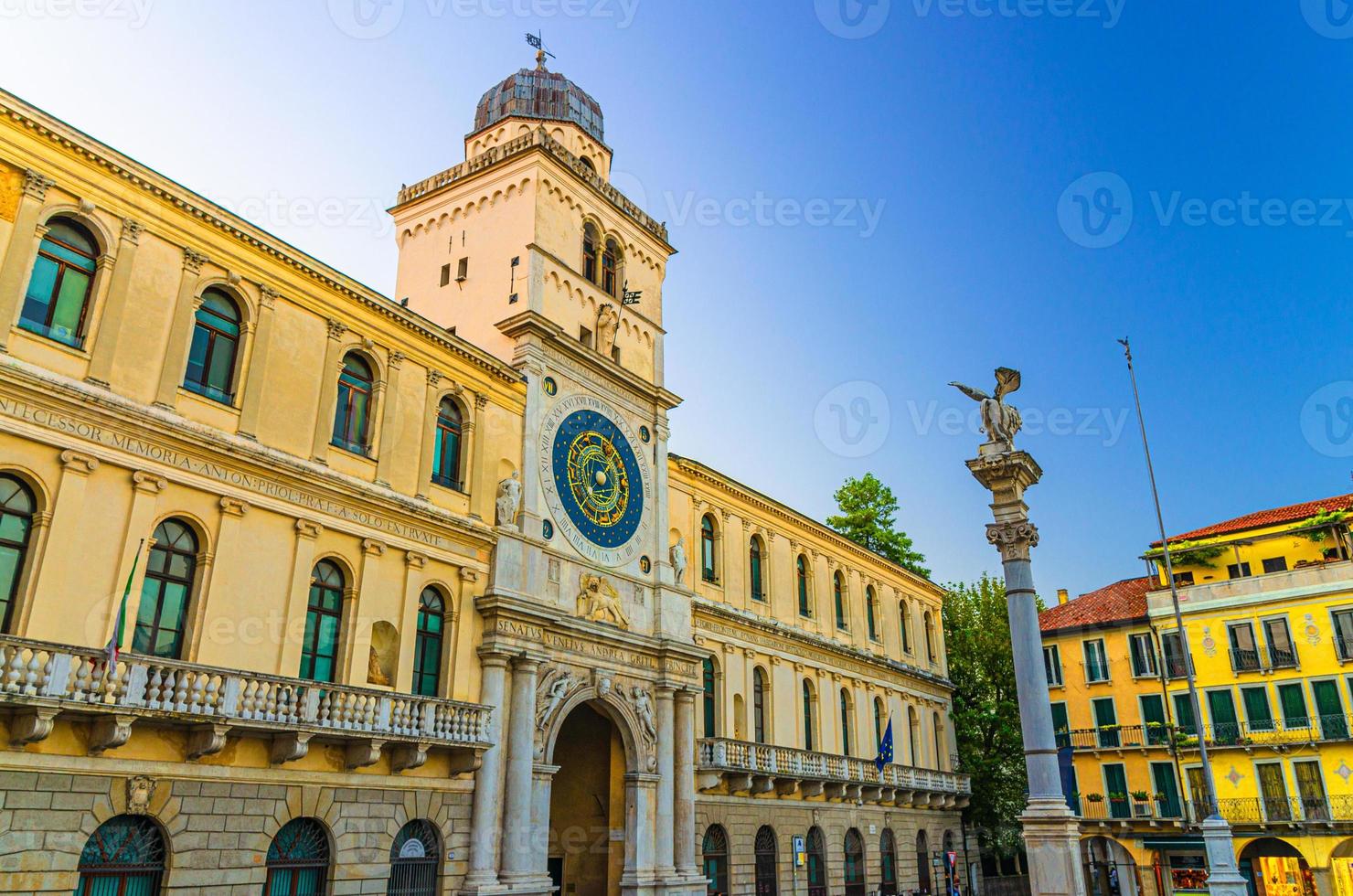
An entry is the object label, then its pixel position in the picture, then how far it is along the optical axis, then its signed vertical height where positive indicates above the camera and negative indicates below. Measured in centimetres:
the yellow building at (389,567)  1642 +532
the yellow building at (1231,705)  3734 +465
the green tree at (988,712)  4681 +512
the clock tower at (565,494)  2369 +858
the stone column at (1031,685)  1614 +229
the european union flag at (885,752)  3444 +237
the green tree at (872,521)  5106 +1488
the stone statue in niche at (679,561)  3034 +755
